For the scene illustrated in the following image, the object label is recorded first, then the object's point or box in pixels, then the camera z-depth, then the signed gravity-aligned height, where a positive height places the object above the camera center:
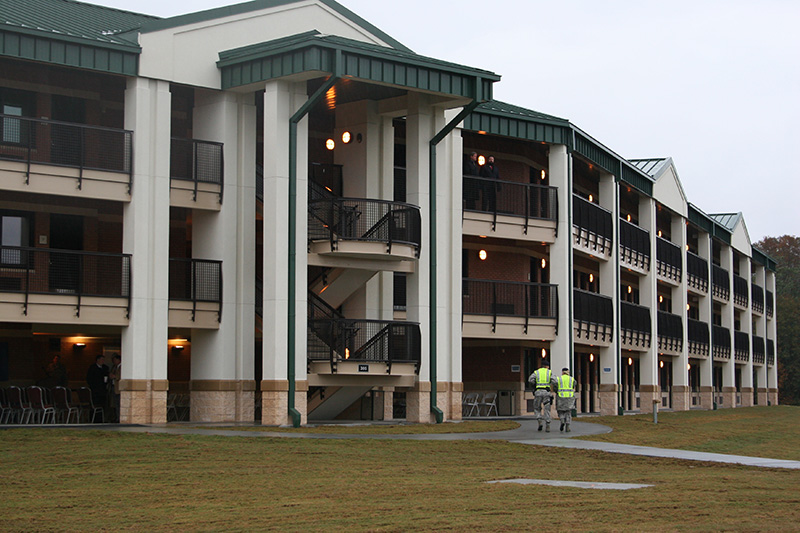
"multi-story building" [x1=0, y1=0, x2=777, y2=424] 27.86 +4.03
